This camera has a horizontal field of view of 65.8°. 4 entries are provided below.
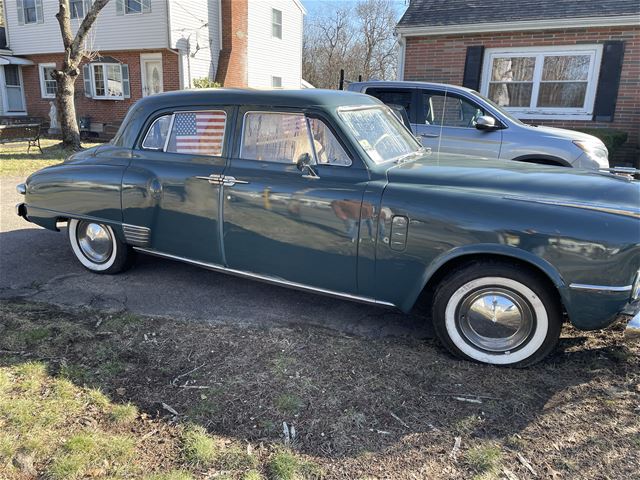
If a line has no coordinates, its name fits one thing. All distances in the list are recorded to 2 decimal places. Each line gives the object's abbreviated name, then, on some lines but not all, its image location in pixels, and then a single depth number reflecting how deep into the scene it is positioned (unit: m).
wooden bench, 13.45
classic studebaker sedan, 3.00
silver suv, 6.75
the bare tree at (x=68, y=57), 12.48
